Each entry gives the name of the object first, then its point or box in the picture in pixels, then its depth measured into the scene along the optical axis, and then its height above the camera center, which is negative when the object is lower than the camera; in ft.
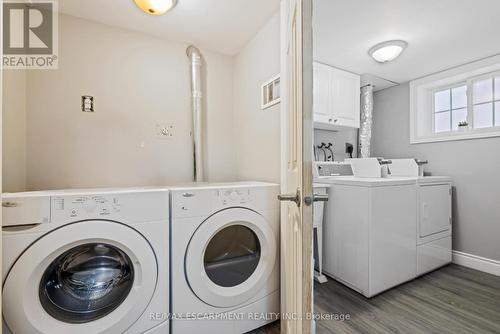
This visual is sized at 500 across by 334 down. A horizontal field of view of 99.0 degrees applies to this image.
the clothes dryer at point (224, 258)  3.81 -1.85
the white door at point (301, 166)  2.46 +0.00
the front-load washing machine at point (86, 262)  2.87 -1.49
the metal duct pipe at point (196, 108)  6.33 +1.74
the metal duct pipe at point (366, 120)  9.28 +2.00
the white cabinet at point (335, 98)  7.76 +2.61
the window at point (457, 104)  7.54 +2.49
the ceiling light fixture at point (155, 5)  4.57 +3.53
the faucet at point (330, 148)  9.25 +0.80
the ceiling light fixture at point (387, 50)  6.64 +3.70
